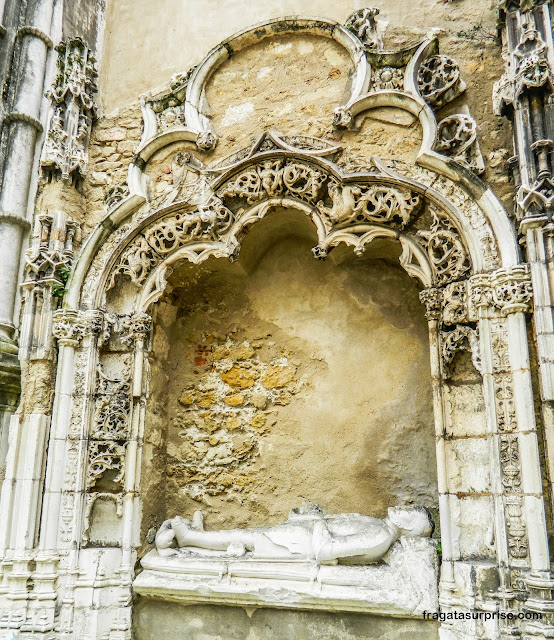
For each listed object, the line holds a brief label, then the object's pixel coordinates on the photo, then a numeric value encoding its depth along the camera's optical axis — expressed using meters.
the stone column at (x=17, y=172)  5.12
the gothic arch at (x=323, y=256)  3.81
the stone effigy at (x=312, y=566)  4.02
